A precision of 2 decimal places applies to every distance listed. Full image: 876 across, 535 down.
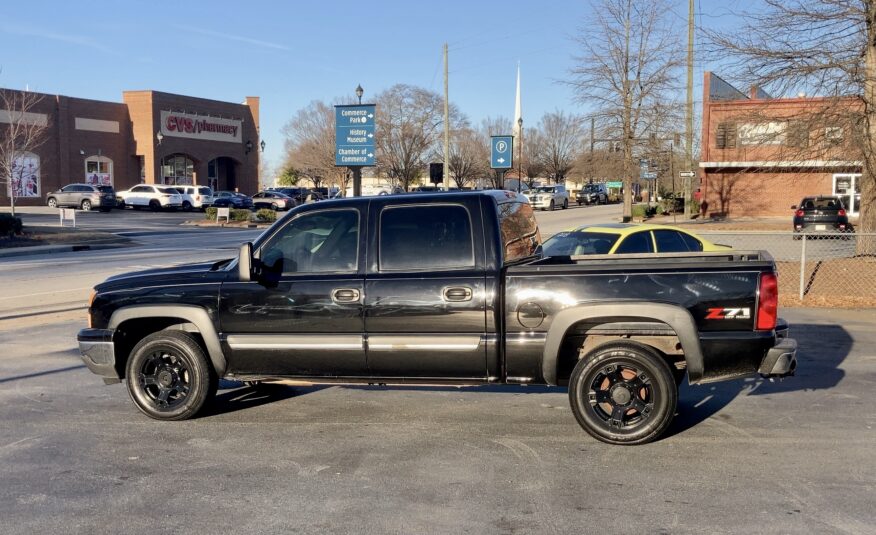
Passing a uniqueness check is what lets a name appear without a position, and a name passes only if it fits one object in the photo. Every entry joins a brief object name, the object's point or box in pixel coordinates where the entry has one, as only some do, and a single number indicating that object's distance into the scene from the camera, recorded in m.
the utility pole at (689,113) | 29.91
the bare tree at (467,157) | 64.44
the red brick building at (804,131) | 13.94
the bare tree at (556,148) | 84.44
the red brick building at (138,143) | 51.06
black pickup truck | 5.50
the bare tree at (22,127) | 43.45
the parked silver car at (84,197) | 46.78
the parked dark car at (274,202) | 52.94
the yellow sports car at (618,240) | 11.20
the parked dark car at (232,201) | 51.28
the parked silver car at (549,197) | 57.41
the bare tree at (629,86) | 30.98
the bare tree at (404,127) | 55.69
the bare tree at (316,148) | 63.34
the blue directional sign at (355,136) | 26.95
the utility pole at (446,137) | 34.09
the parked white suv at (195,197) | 51.59
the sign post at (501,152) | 28.27
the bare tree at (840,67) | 13.44
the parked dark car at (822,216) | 26.66
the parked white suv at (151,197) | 50.06
